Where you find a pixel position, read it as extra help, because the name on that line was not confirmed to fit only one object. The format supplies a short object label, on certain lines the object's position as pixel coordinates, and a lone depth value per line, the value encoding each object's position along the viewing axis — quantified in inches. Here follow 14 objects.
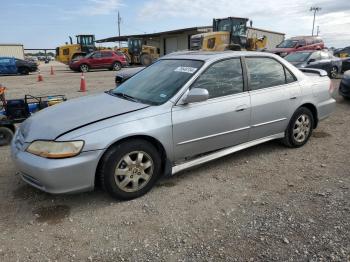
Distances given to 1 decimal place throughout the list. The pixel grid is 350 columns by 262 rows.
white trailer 1295.5
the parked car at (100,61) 911.0
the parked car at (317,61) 510.4
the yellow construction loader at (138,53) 1143.0
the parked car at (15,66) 834.6
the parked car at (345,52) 847.6
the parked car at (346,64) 568.4
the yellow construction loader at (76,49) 1083.9
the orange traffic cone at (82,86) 486.9
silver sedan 125.3
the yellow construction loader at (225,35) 786.8
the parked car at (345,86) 331.9
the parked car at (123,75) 335.0
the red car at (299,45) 755.5
